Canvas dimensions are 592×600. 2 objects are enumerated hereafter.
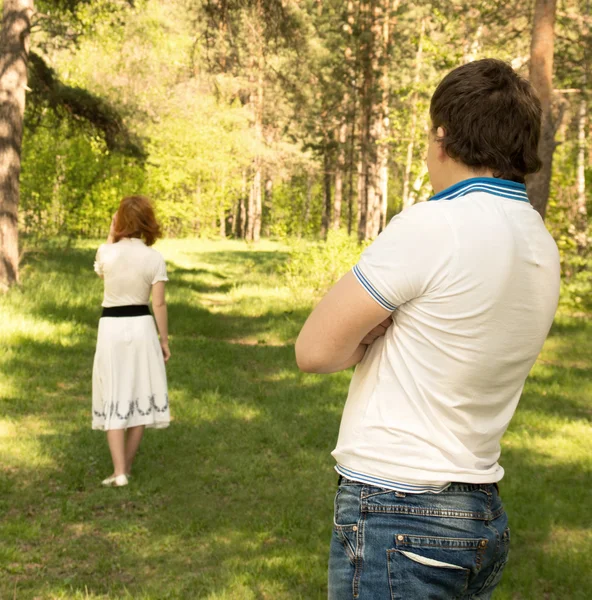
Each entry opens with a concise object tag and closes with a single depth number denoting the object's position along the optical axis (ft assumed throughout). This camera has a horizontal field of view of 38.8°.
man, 6.18
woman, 21.68
